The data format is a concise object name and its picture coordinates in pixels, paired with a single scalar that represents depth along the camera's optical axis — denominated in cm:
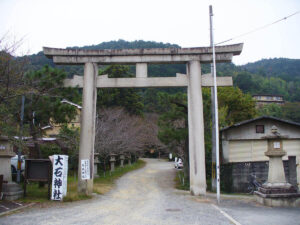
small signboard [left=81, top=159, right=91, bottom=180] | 1209
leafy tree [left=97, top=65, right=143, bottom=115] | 2962
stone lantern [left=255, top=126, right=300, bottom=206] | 1020
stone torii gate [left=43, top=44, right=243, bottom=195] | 1276
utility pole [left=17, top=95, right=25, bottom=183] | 1126
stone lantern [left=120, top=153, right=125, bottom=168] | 2965
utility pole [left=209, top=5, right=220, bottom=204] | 1087
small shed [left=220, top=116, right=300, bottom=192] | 1638
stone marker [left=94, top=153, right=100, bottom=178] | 2125
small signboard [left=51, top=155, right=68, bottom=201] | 1088
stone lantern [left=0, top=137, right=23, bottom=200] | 1062
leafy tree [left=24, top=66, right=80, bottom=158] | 1234
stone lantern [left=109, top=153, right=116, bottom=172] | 2550
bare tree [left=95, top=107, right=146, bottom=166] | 2318
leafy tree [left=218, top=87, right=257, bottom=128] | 2939
